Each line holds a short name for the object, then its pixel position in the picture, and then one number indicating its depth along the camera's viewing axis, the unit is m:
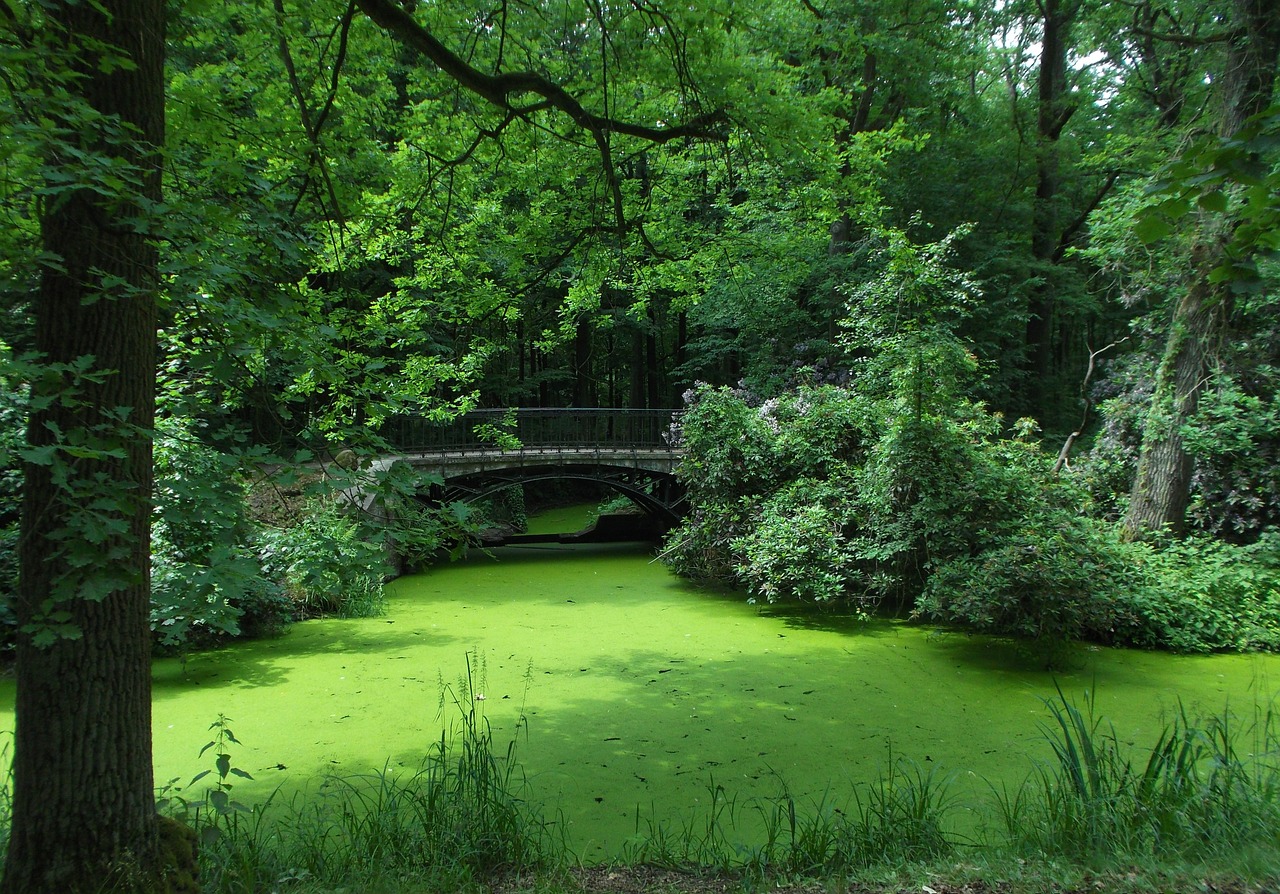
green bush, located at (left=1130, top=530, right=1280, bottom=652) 6.59
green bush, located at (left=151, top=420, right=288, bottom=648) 2.25
